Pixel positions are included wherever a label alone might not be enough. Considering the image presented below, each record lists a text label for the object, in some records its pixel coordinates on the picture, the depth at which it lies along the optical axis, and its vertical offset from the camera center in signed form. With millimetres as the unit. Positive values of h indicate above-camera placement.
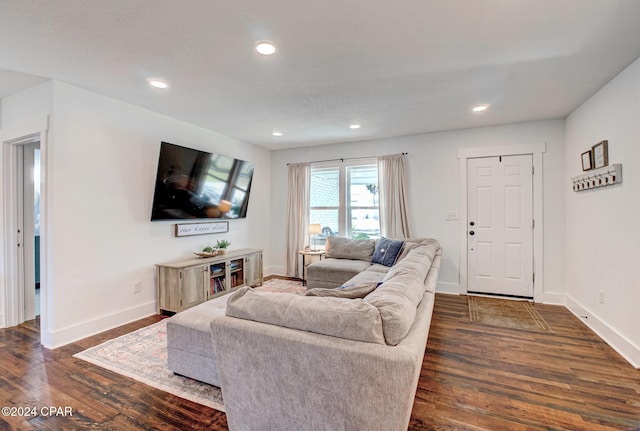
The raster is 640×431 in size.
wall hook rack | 2680 +377
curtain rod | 5192 +1027
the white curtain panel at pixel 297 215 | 5547 +24
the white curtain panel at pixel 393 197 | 4730 +310
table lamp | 5145 -225
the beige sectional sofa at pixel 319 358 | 1232 -647
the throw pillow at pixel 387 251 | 4199 -524
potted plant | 4387 -441
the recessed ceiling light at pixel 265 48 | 2123 +1255
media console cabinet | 3555 -826
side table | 4993 -646
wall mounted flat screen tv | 3644 +456
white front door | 4175 -146
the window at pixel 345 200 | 5117 +298
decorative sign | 4035 -165
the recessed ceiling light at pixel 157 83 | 2762 +1284
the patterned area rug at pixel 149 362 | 2076 -1220
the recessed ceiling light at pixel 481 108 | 3445 +1294
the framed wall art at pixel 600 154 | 2893 +613
